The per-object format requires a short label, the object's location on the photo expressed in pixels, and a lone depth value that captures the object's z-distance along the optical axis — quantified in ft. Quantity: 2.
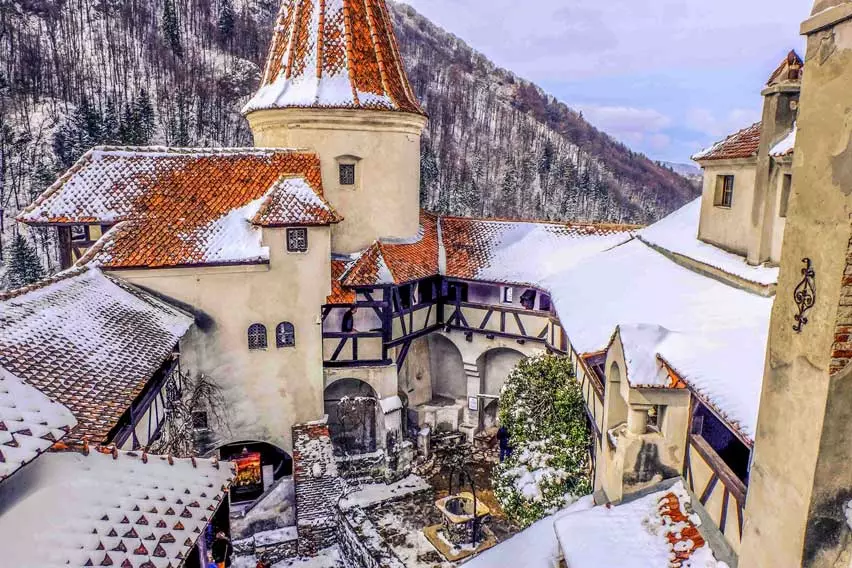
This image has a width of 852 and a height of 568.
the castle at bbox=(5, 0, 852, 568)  14.21
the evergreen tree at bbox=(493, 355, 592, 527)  40.06
